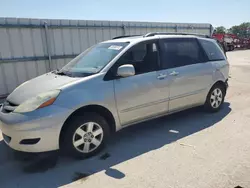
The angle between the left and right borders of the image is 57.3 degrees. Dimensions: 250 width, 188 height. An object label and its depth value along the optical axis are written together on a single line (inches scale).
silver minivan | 118.5
